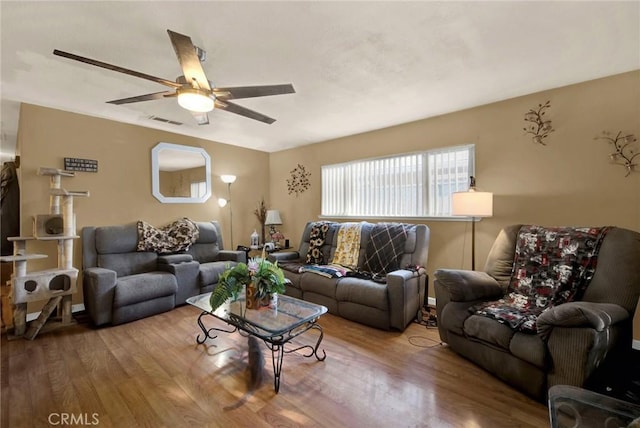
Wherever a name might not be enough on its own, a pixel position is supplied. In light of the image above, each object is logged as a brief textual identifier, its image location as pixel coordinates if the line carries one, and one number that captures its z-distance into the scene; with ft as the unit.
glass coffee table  6.09
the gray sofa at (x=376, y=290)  8.82
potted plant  7.02
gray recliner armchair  5.03
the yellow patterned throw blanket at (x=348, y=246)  11.62
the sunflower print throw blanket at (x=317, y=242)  12.41
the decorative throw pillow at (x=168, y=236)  11.67
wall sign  10.35
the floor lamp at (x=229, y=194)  14.51
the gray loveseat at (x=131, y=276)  9.30
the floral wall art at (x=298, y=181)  15.89
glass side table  3.34
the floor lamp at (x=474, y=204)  8.71
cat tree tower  8.55
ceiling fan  5.07
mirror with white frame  12.75
